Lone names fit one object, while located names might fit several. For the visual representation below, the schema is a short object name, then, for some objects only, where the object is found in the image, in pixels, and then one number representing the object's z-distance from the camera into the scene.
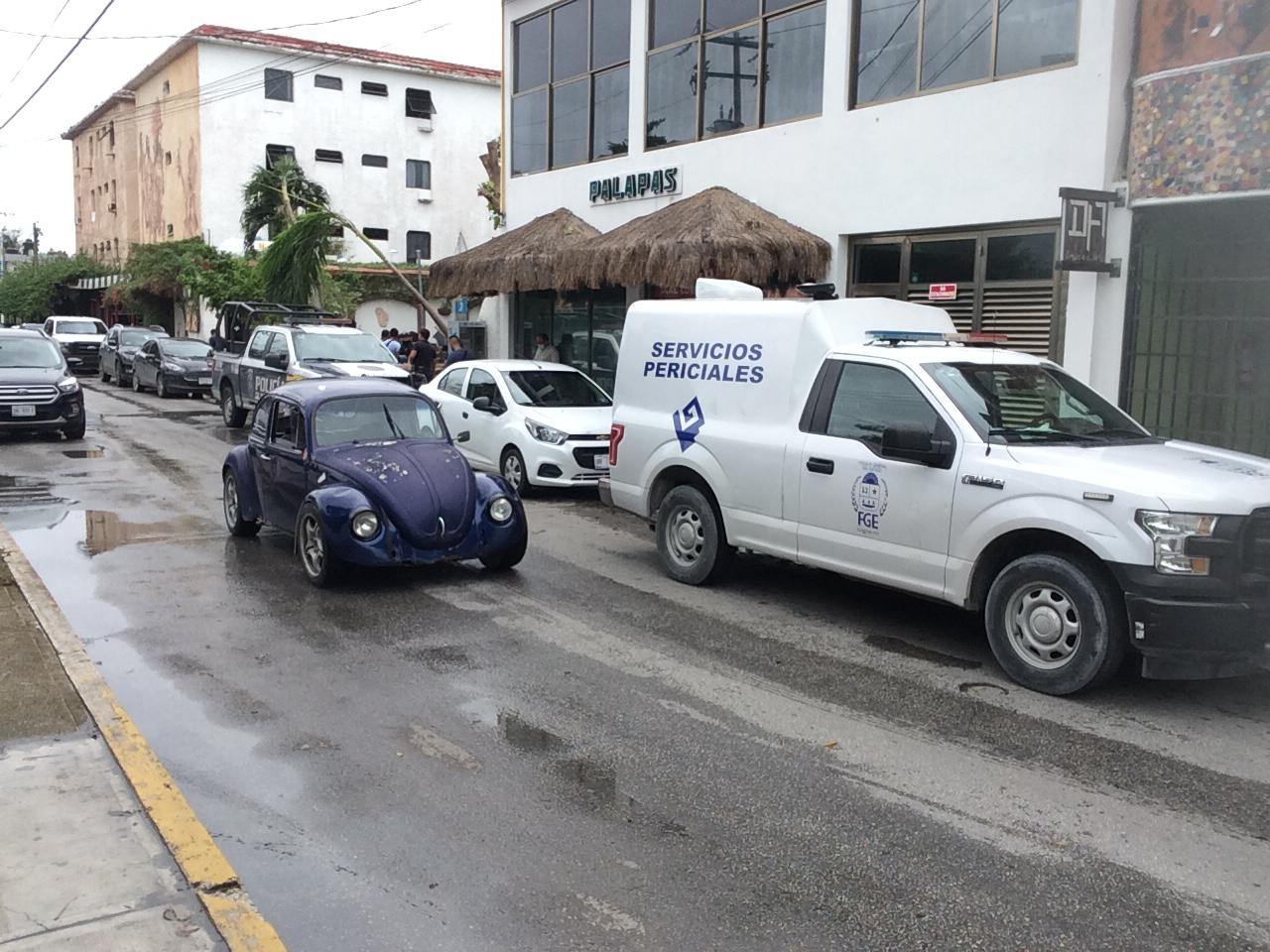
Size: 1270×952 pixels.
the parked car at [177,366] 26.27
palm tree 29.78
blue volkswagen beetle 8.41
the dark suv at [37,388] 16.78
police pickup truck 17.72
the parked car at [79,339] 34.84
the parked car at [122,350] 30.08
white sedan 13.12
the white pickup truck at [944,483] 5.89
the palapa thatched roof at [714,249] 14.72
